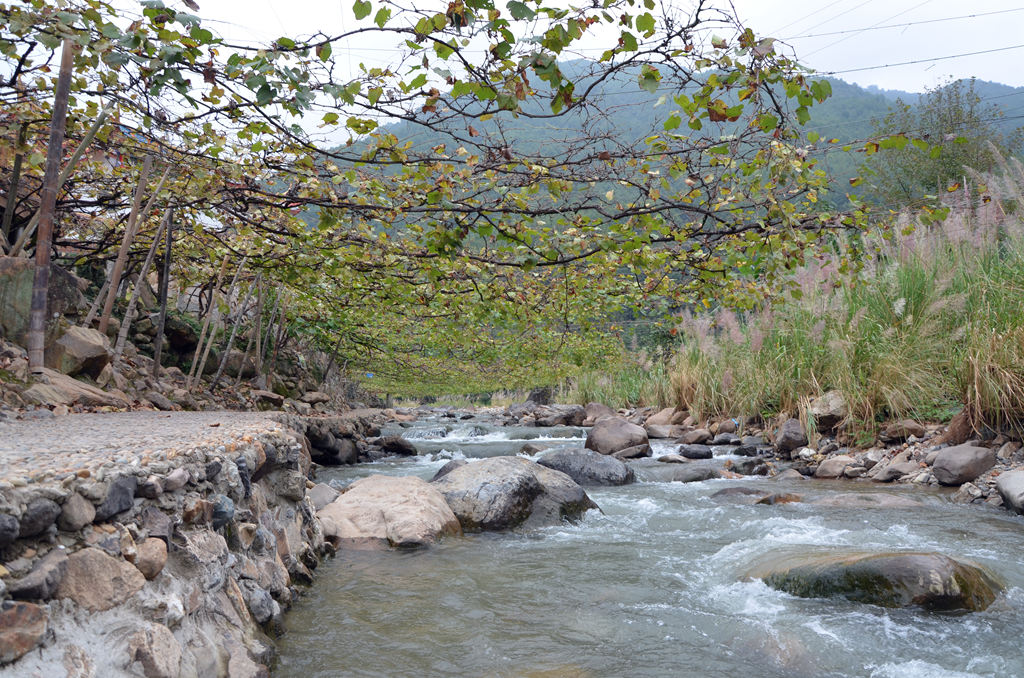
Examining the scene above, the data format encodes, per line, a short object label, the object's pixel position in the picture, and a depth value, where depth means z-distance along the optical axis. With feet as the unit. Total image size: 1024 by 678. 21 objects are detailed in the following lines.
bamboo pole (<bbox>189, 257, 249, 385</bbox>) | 27.67
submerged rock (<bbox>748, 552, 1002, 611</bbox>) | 11.35
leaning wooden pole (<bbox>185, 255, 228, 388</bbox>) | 26.37
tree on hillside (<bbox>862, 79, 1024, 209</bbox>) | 74.59
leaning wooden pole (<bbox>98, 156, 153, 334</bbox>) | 19.25
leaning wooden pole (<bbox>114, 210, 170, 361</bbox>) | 21.15
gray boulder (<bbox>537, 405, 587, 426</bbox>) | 58.18
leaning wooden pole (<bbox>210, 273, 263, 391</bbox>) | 30.32
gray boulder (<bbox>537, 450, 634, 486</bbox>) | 26.02
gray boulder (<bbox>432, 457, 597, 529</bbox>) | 18.56
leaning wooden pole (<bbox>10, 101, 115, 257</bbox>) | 15.07
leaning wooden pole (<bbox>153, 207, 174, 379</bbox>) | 21.74
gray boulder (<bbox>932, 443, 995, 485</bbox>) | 20.20
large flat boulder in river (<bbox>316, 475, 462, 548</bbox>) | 16.12
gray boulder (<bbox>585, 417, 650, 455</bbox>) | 34.09
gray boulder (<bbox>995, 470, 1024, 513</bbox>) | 17.46
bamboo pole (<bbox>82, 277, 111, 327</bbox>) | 21.58
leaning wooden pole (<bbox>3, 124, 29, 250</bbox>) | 18.11
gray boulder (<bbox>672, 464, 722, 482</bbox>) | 26.43
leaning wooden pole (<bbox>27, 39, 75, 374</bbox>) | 14.48
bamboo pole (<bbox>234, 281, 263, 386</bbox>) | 32.20
